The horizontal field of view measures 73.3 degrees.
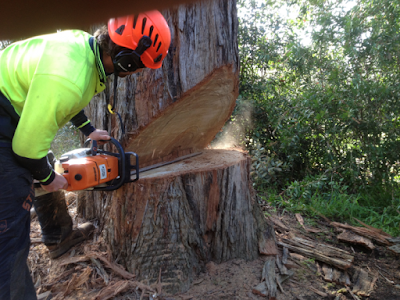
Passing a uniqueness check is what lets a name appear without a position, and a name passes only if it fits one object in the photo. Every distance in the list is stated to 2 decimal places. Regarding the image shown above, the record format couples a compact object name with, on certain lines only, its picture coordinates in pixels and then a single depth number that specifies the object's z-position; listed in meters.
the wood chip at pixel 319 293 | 2.27
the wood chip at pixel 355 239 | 2.86
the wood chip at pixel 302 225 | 3.20
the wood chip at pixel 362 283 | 2.30
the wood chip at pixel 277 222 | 3.20
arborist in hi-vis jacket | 1.28
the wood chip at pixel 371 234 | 2.95
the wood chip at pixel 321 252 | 2.56
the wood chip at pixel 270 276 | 2.18
